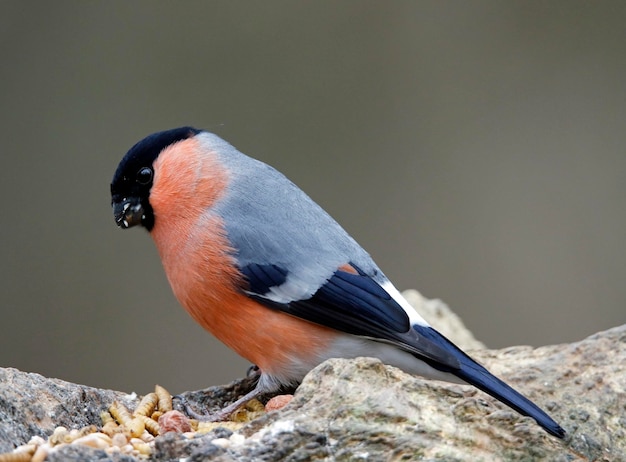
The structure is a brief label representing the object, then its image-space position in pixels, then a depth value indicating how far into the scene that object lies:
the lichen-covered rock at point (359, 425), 3.59
